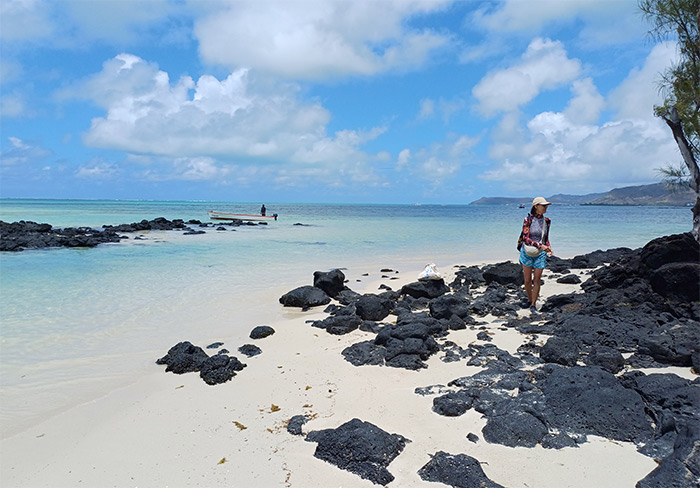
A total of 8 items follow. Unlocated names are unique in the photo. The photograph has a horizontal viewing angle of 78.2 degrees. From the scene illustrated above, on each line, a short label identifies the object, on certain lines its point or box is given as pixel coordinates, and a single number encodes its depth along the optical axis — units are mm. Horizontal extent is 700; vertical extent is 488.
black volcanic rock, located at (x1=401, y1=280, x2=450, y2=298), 9444
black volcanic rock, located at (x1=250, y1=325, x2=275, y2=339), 7211
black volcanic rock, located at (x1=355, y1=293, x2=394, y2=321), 7961
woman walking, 7904
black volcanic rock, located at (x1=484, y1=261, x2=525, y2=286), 10602
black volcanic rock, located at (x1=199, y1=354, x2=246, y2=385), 5328
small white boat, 50219
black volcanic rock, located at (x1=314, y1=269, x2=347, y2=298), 10383
